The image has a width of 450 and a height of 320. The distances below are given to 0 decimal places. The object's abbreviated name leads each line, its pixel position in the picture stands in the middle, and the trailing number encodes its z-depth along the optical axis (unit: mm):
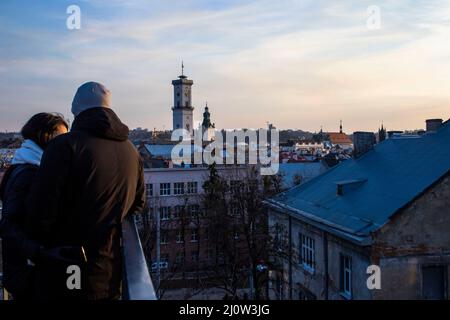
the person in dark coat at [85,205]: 2744
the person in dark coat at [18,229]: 2826
